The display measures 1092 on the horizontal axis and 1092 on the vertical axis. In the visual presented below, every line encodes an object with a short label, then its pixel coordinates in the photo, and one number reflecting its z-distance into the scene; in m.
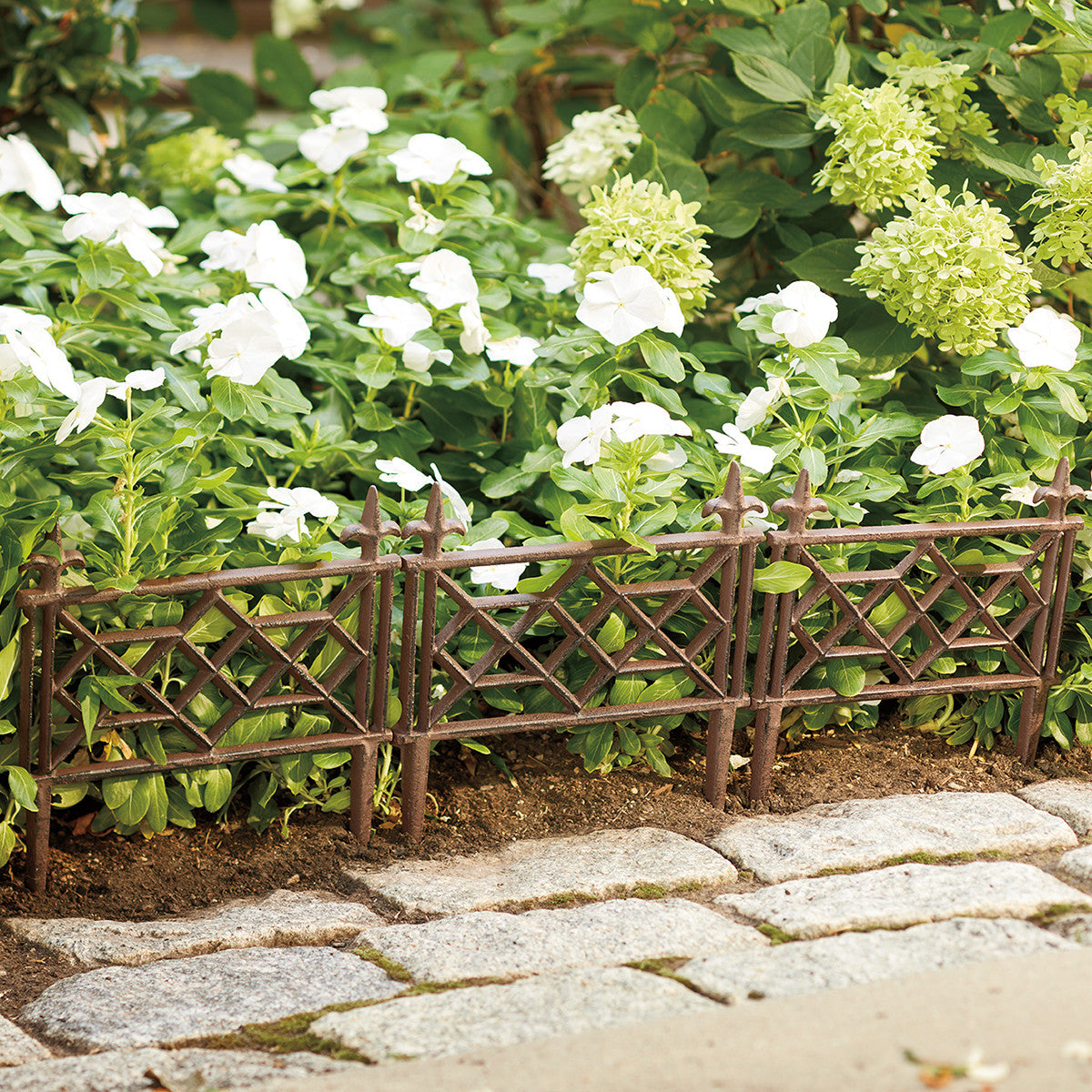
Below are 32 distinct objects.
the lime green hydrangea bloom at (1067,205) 5.06
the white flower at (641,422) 4.40
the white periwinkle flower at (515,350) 5.37
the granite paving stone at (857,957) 3.30
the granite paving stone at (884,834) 4.28
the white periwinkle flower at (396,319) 5.20
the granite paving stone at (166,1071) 3.03
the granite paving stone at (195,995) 3.38
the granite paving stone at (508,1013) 3.11
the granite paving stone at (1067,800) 4.54
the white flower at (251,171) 6.70
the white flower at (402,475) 4.70
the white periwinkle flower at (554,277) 5.80
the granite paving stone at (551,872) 4.15
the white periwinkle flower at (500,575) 4.54
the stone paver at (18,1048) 3.27
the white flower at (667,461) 4.68
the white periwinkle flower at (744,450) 4.64
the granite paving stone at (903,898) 3.73
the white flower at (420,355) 5.25
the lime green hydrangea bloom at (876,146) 5.28
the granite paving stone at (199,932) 3.88
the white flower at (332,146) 6.14
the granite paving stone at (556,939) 3.62
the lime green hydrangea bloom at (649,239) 5.13
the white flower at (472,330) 5.25
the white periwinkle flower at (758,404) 4.91
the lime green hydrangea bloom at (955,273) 4.93
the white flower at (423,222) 5.78
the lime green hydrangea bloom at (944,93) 5.59
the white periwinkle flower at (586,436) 4.44
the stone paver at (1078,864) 4.03
